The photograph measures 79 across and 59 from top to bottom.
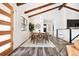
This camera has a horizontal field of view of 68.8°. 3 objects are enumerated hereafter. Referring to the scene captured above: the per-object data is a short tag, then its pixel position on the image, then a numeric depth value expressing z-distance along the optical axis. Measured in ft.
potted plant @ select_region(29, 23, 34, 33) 19.65
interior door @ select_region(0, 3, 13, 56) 5.92
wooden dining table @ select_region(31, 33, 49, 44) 12.91
